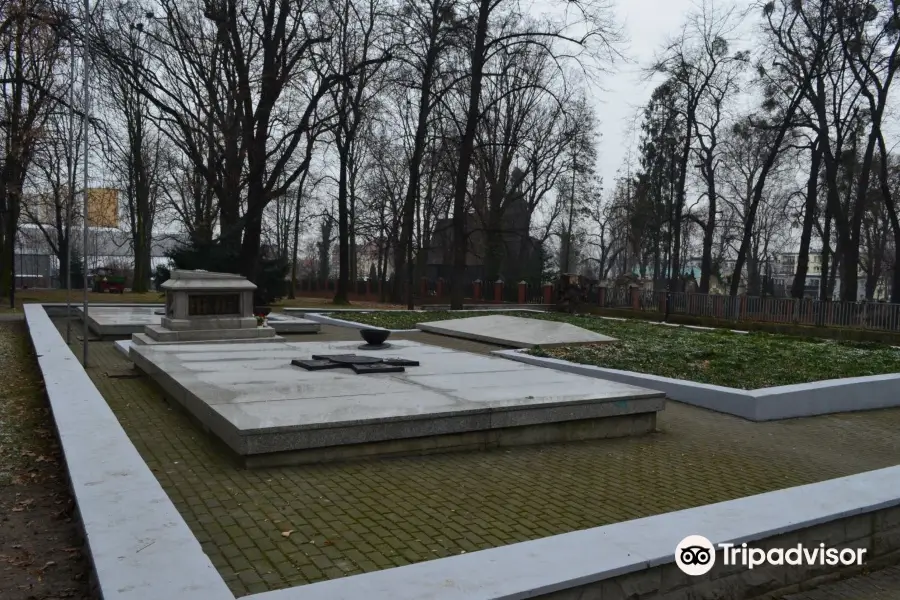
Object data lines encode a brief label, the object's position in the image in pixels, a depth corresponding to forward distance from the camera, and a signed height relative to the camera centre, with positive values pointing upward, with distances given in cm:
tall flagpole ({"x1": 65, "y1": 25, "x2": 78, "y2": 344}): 1070 +155
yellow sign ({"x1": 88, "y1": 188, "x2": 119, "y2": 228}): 2130 +205
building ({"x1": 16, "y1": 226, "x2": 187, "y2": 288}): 4534 +33
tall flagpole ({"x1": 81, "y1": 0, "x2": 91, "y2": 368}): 927 +229
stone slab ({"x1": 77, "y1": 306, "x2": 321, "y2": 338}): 1545 -138
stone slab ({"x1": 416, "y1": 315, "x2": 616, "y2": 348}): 1453 -125
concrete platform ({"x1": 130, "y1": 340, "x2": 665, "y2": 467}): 579 -129
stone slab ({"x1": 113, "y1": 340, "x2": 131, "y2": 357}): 1257 -155
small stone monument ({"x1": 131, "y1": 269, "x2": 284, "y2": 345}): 1292 -89
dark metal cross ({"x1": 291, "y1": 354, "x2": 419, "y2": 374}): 886 -122
